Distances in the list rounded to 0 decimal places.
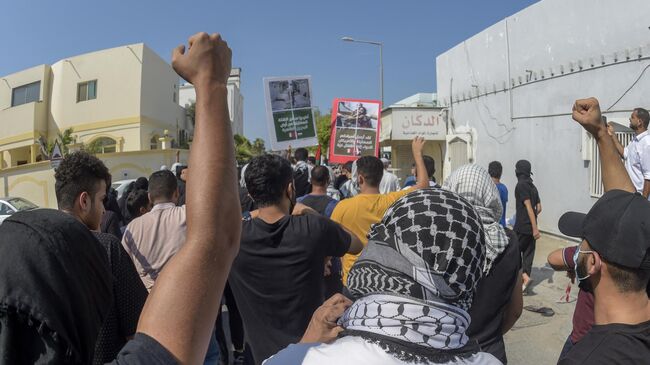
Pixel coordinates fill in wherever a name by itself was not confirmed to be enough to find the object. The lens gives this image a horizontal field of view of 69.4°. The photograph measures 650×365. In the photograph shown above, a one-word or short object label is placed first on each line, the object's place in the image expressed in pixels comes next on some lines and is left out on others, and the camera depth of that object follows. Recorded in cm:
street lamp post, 2163
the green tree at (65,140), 2570
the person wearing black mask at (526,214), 625
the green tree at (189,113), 3650
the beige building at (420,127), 1585
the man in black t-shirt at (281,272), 272
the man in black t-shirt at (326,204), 324
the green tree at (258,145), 4291
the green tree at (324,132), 3520
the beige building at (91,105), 2695
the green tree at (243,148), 3594
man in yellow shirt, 353
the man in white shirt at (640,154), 438
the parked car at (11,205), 1444
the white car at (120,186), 1457
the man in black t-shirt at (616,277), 150
